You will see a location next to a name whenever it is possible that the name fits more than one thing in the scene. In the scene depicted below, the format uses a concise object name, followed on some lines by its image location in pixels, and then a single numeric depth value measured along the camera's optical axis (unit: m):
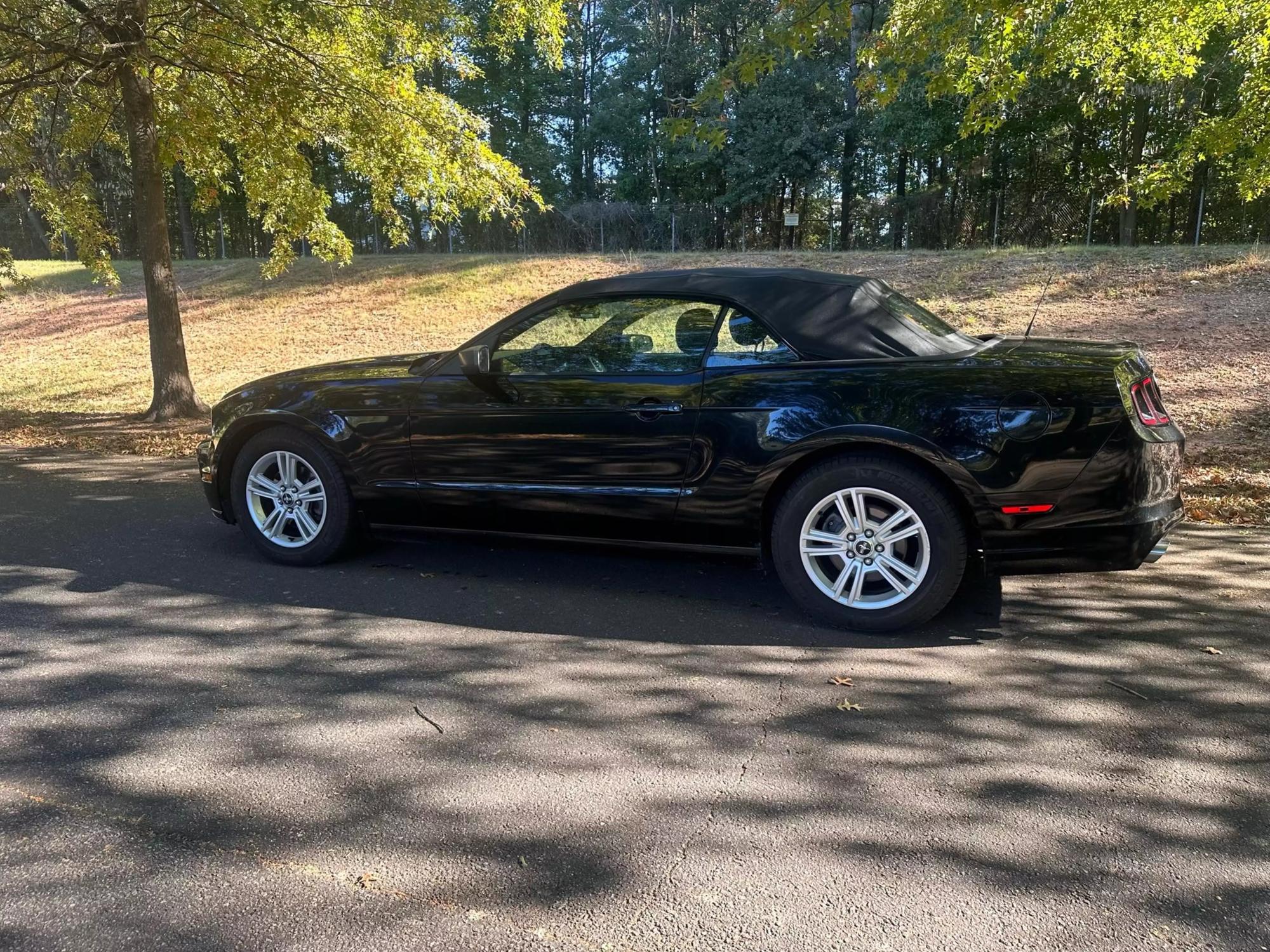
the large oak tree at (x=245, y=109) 9.48
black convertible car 3.87
